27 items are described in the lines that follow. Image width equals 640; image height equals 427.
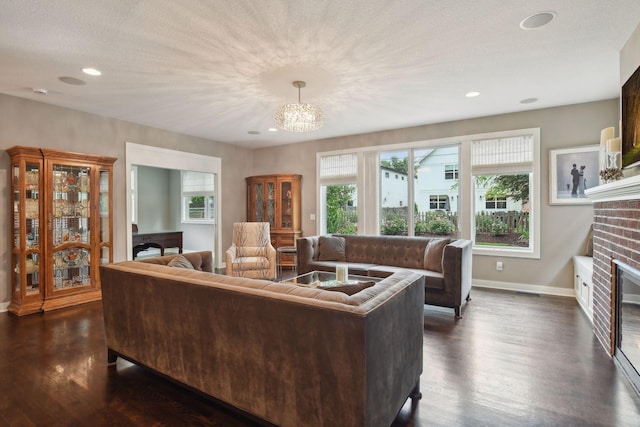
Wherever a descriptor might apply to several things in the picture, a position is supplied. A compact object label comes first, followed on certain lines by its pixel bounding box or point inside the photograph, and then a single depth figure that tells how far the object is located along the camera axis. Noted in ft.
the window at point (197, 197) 27.32
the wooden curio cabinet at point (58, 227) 12.46
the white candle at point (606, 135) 9.53
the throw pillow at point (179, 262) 8.11
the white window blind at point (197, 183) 27.18
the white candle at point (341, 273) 10.86
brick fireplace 7.25
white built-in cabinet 11.34
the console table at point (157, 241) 21.45
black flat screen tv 7.85
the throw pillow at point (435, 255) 13.16
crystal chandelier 11.12
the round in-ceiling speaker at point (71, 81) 11.07
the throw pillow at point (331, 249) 15.75
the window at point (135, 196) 26.66
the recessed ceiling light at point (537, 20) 7.59
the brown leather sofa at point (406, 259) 11.62
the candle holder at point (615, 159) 9.05
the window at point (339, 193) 19.98
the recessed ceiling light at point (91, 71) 10.32
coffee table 11.00
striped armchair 15.85
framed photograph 13.94
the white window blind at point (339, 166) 19.85
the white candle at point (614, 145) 8.95
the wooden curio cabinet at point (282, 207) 21.39
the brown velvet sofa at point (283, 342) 4.50
